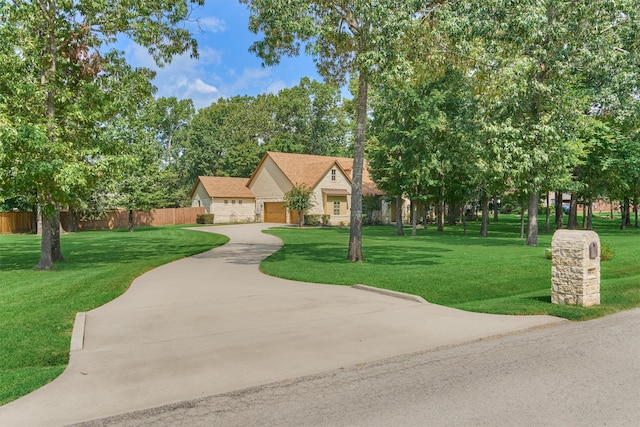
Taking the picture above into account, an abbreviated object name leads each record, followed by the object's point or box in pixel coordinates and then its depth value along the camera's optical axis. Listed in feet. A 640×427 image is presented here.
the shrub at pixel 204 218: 159.74
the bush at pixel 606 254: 52.13
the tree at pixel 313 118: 233.55
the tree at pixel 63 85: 42.14
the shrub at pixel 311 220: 143.54
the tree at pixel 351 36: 42.16
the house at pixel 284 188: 150.30
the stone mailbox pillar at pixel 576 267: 27.94
